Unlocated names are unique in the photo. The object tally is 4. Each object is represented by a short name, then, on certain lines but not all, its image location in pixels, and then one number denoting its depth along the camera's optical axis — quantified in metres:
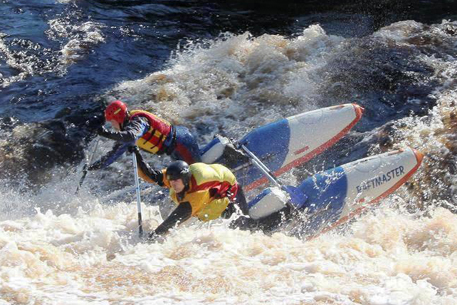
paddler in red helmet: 14.94
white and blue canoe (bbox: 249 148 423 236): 14.73
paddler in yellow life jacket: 12.45
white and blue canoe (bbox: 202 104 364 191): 17.12
